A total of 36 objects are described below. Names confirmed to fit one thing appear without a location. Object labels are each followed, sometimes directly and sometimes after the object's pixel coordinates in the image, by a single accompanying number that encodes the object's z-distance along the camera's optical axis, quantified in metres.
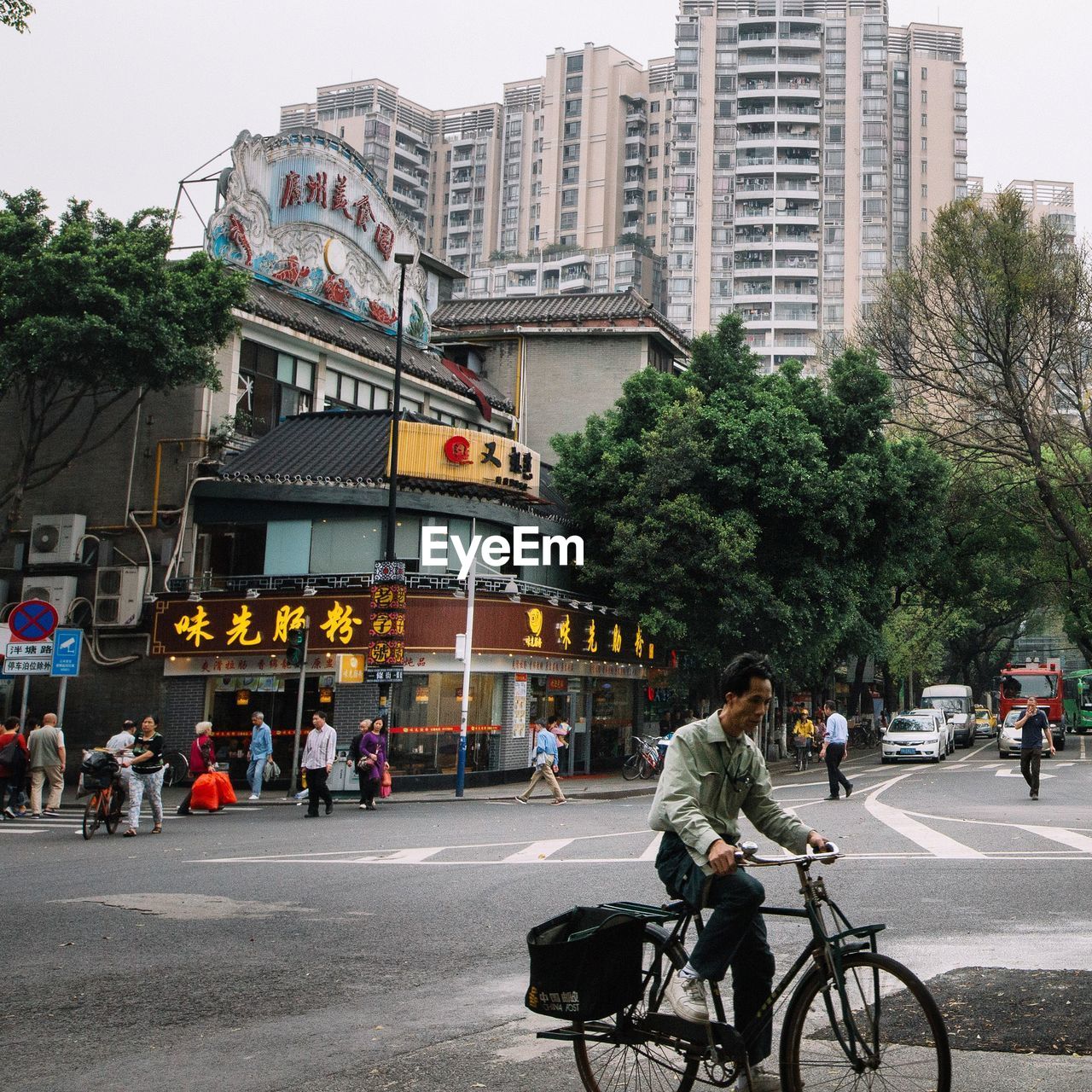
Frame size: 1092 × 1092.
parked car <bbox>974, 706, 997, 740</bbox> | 66.82
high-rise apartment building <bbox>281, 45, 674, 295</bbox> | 115.44
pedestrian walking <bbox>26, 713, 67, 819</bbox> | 20.25
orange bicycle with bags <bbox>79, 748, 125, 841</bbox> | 17.03
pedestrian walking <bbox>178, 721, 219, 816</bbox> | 22.00
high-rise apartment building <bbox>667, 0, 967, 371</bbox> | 104.06
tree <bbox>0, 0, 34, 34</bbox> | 10.04
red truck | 53.19
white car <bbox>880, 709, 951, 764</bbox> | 39.12
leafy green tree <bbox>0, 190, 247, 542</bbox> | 25.67
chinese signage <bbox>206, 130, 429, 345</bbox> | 33.59
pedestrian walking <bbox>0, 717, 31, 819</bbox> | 20.48
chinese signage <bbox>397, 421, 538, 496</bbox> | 30.16
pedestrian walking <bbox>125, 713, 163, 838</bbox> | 17.44
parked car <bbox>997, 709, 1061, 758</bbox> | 40.02
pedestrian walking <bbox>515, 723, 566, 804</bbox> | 24.33
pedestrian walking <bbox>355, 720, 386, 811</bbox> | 22.83
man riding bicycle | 4.71
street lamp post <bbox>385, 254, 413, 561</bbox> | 26.30
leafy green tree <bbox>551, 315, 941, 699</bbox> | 31.98
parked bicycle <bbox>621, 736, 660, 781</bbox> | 31.80
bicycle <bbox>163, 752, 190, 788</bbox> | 28.78
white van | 52.20
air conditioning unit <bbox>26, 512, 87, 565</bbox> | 30.81
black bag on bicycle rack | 4.71
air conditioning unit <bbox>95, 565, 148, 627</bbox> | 30.11
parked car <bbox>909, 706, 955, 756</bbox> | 41.56
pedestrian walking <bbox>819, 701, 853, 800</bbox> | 22.80
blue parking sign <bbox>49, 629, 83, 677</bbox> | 20.19
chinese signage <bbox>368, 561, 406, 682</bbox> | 27.03
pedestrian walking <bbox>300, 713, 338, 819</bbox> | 21.17
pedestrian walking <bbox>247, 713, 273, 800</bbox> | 24.08
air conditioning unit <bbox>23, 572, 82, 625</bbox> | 30.48
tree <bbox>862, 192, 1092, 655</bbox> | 33.91
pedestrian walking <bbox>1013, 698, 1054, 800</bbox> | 22.06
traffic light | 25.02
